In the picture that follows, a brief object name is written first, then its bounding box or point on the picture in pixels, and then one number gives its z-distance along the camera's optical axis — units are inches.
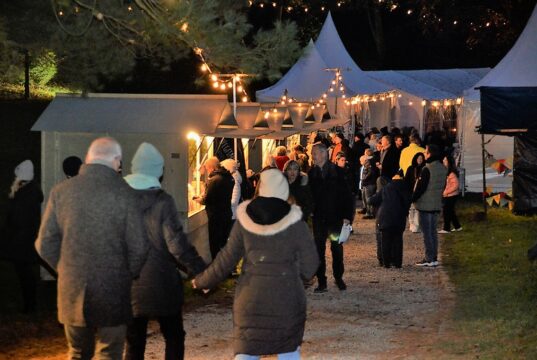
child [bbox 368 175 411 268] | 547.5
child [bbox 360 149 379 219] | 773.3
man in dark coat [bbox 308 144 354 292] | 472.7
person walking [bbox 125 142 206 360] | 267.6
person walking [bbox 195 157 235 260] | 503.2
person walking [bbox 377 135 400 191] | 802.2
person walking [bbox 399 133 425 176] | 691.4
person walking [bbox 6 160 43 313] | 424.8
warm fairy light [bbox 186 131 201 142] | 501.1
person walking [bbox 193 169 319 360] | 247.1
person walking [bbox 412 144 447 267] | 561.9
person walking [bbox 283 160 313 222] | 459.8
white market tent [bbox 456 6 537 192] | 953.5
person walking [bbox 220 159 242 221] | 531.8
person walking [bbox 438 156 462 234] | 718.5
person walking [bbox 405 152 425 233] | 598.5
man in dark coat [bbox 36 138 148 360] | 230.8
